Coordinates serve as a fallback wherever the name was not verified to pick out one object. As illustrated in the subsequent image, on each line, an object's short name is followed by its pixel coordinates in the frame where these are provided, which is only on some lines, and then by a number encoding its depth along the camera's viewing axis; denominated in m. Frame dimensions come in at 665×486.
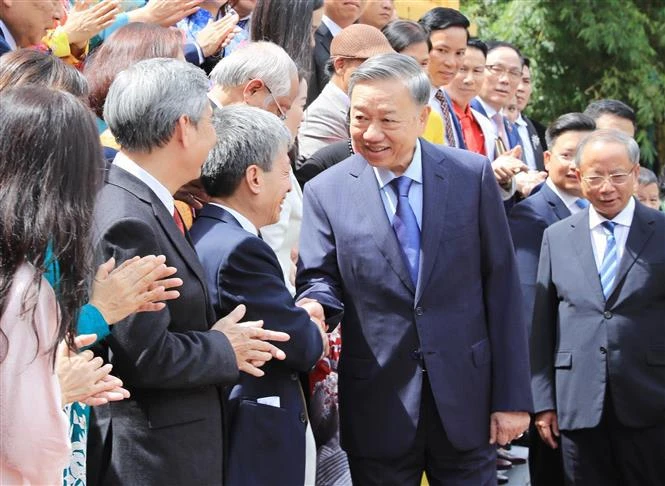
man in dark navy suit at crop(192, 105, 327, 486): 3.83
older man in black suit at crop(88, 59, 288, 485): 3.36
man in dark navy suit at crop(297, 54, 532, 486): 4.31
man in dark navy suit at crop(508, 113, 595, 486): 6.31
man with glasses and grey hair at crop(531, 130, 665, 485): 5.50
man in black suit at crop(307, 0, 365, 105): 7.21
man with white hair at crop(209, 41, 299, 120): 4.79
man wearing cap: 5.98
